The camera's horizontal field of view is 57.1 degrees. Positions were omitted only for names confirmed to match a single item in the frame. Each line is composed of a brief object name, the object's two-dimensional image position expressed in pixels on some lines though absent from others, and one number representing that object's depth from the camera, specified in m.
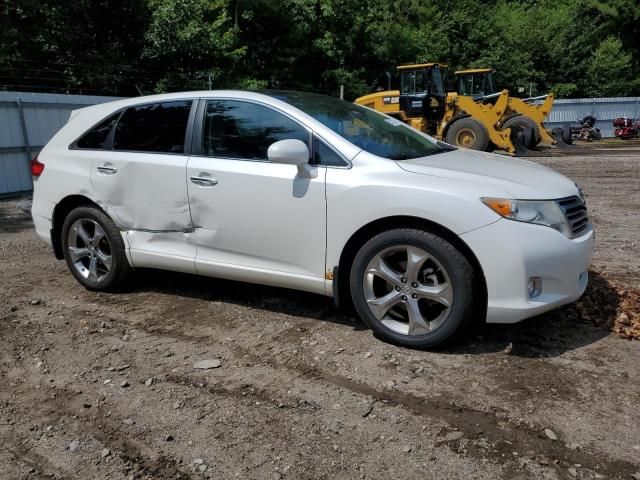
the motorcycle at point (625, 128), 26.92
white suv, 3.51
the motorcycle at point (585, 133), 25.78
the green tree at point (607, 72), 36.09
